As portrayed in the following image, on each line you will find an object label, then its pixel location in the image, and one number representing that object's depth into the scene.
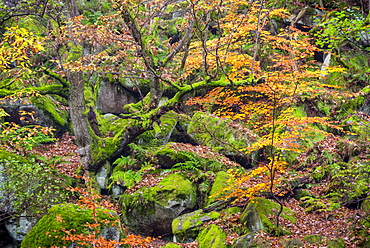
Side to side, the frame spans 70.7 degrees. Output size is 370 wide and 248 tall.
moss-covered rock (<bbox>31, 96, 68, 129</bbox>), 10.85
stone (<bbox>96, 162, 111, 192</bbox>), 8.93
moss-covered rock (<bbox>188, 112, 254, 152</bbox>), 9.86
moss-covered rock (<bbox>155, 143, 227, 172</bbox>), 9.01
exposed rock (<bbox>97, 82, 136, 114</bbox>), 13.78
